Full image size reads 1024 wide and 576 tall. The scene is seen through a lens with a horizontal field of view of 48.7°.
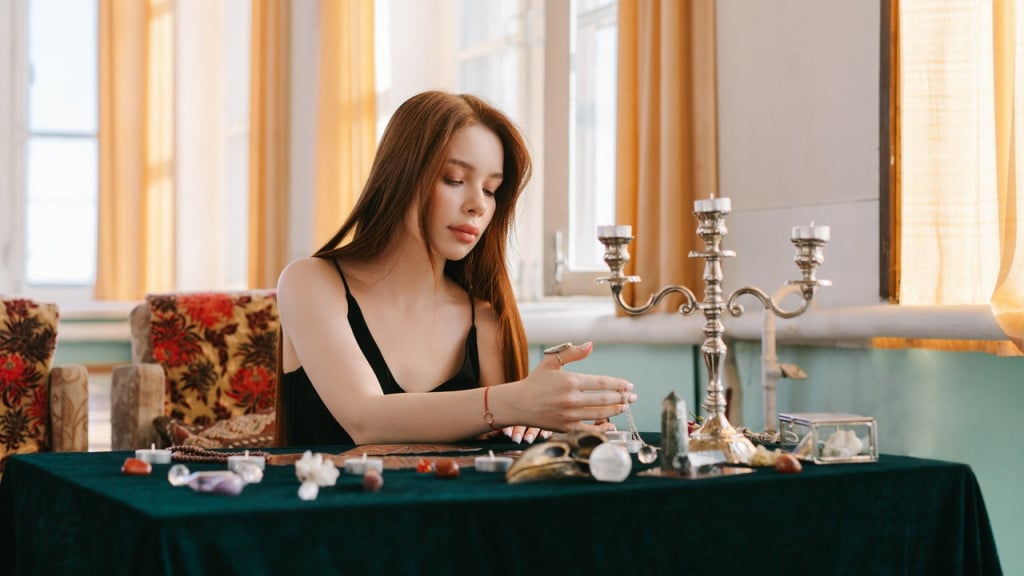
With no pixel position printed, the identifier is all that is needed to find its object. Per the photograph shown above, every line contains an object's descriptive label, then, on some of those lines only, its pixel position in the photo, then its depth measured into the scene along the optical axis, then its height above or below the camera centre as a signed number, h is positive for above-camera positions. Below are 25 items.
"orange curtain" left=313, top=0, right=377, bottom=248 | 4.75 +0.77
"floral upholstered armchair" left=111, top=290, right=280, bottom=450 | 3.26 -0.19
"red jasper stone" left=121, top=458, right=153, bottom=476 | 1.30 -0.19
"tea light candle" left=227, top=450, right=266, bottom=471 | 1.33 -0.19
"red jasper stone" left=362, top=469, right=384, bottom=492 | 1.15 -0.19
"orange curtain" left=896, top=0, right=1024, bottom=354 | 2.15 +0.30
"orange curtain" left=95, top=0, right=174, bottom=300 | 5.90 +0.84
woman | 1.74 +0.00
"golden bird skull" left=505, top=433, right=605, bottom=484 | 1.23 -0.18
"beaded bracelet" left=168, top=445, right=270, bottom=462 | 1.42 -0.20
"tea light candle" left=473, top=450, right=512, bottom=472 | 1.32 -0.19
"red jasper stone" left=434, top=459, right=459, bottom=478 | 1.27 -0.19
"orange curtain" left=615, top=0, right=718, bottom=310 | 3.00 +0.44
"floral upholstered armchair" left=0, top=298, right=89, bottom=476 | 3.05 -0.25
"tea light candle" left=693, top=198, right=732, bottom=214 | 1.52 +0.12
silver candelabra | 1.51 +0.03
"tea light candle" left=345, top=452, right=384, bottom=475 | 1.27 -0.19
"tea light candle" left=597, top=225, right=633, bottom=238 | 1.57 +0.09
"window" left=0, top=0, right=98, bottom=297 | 5.99 +0.83
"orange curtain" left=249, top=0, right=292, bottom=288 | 5.21 +0.69
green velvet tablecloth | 1.03 -0.23
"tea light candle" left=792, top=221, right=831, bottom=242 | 1.50 +0.09
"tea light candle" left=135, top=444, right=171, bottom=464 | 1.39 -0.19
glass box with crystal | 1.40 -0.18
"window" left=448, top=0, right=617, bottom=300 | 3.58 +0.51
